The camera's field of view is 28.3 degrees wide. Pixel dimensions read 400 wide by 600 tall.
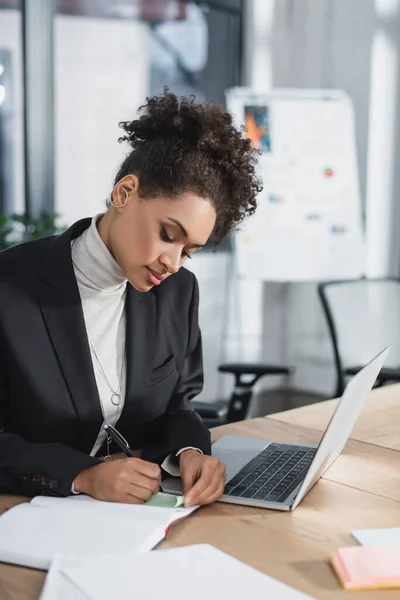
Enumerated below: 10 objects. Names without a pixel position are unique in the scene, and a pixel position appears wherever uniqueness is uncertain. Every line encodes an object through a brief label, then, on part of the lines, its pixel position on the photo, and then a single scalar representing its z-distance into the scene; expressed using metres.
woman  1.33
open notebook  1.07
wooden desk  1.03
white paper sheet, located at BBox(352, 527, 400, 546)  1.14
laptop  1.28
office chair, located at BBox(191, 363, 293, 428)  2.21
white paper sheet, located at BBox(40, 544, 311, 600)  0.95
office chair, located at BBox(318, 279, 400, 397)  3.28
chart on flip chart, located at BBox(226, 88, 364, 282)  4.22
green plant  3.38
